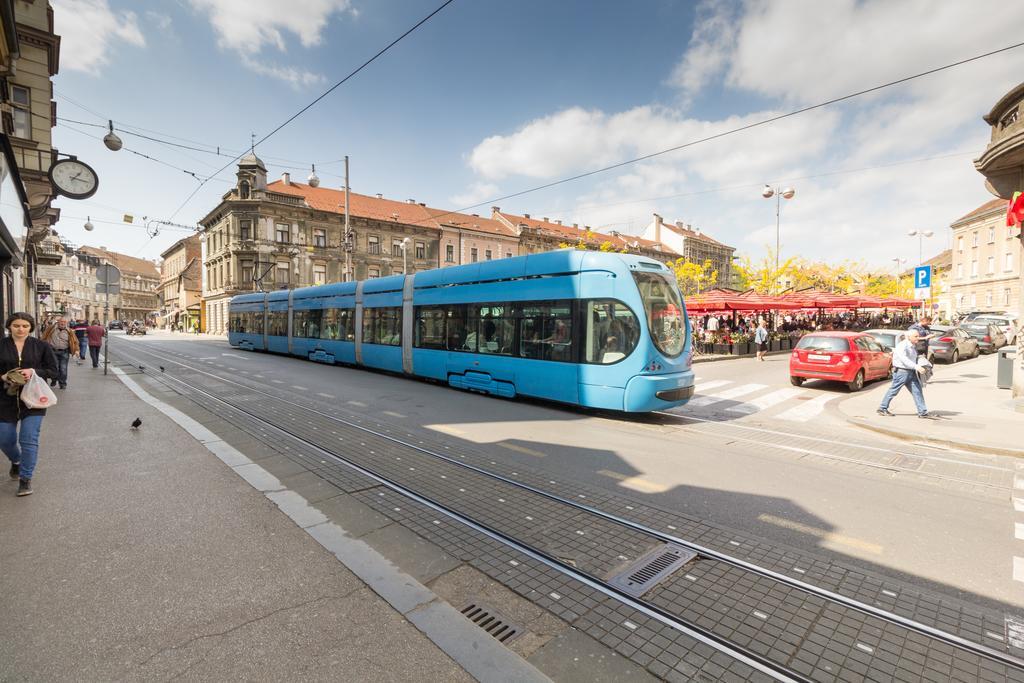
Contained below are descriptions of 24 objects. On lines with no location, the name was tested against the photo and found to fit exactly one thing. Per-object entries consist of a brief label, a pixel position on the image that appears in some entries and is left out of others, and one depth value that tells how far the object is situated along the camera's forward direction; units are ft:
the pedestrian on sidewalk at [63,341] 40.09
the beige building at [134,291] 358.02
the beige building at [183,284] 213.17
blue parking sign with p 38.29
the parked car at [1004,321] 83.89
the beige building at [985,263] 156.06
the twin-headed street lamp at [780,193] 80.89
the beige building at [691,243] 260.62
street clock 36.19
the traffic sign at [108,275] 45.74
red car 42.11
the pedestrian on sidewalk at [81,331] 65.94
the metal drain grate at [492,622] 9.36
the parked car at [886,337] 53.42
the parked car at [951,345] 65.00
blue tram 28.53
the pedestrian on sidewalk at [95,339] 57.82
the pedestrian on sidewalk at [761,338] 72.38
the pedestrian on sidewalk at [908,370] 30.27
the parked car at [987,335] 83.92
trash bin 39.78
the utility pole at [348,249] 78.38
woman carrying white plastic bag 15.83
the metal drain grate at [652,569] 11.18
